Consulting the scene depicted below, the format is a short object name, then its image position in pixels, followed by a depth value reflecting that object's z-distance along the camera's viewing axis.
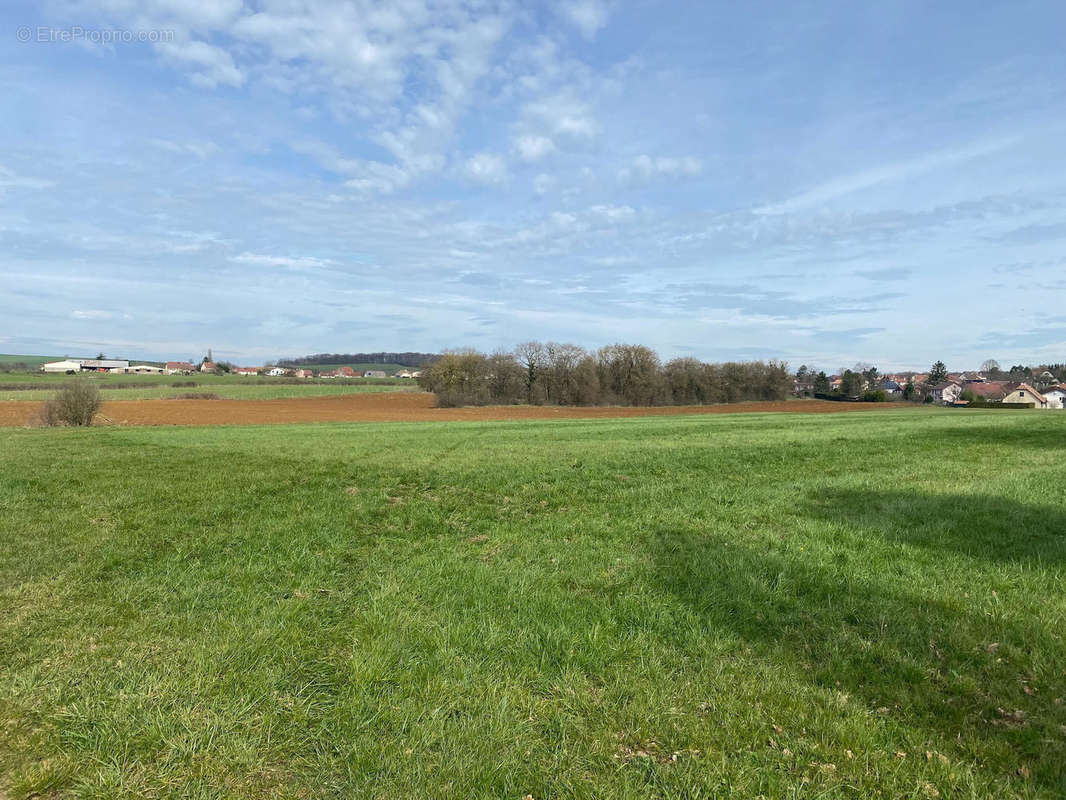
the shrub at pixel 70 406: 30.34
